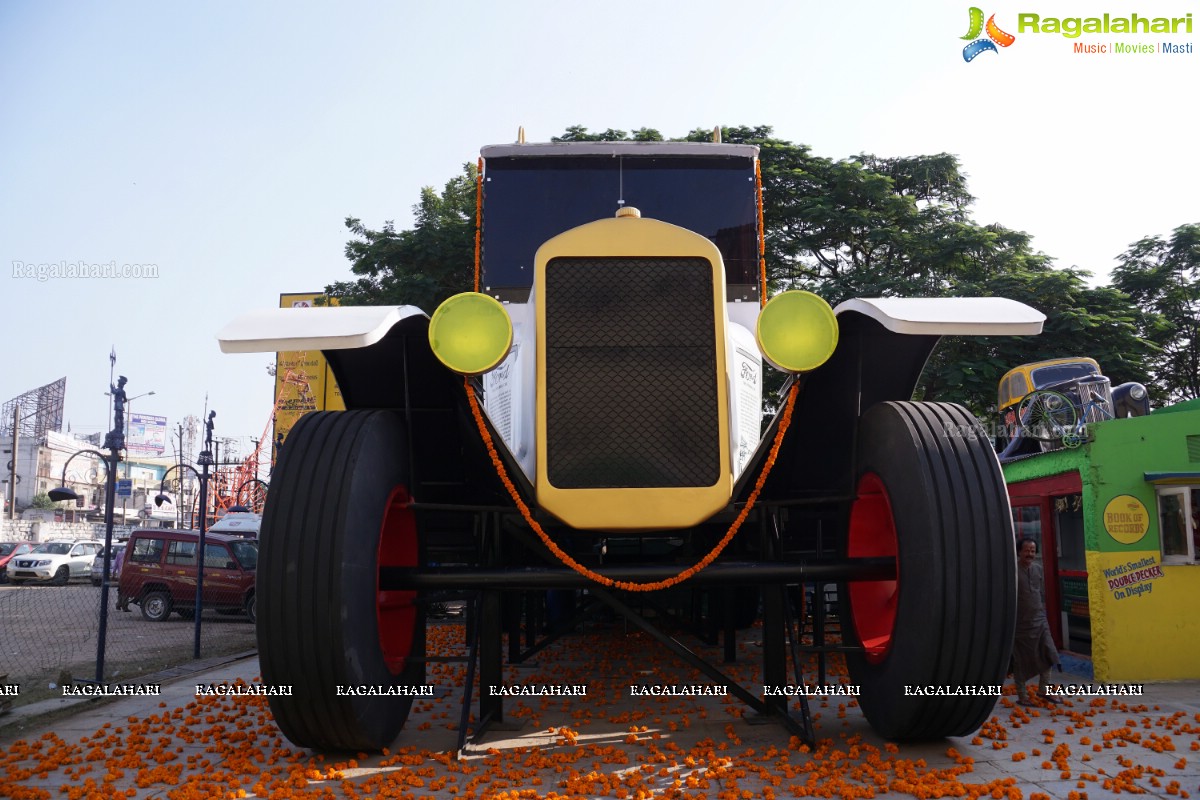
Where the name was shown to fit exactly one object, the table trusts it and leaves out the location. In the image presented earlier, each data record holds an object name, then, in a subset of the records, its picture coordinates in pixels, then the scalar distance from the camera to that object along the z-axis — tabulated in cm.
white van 2219
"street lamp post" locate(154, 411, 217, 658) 930
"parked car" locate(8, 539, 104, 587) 2370
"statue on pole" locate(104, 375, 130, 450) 817
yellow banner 2281
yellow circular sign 762
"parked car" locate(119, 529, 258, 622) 1449
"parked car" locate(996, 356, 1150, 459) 923
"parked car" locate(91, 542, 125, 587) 2373
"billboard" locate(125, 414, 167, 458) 7157
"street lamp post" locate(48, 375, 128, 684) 736
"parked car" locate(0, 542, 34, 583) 2444
